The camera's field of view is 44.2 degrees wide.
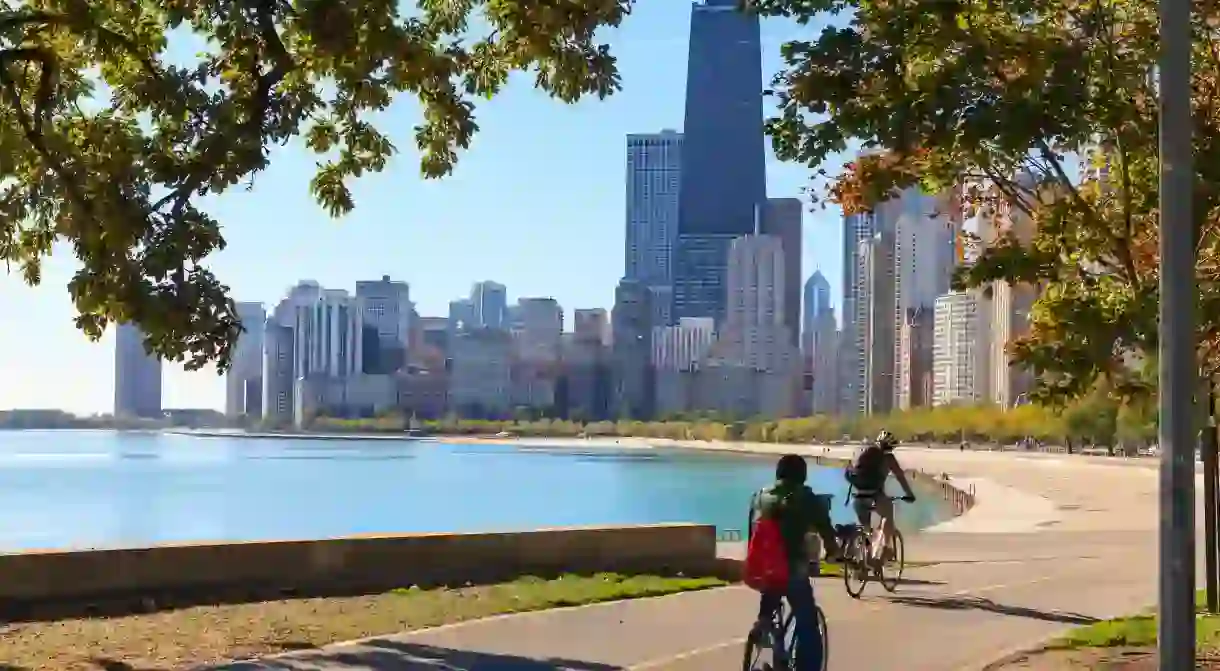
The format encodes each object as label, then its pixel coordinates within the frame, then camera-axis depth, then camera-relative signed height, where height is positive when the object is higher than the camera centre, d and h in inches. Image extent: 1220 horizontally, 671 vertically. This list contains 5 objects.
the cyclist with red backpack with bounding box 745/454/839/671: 314.7 -38.0
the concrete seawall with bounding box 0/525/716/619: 453.7 -69.2
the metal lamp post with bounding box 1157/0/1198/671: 249.4 +2.5
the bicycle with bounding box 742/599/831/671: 317.1 -57.0
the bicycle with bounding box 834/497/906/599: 546.9 -69.9
